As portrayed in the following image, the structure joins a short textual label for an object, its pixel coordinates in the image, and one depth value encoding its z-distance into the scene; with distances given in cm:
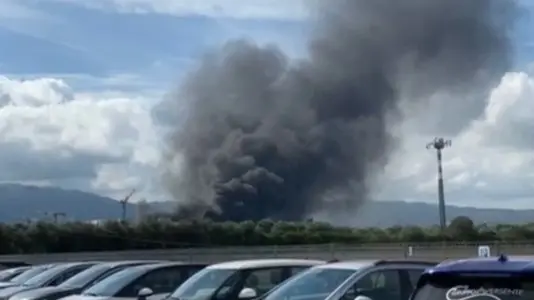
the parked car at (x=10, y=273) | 2789
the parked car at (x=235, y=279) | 1459
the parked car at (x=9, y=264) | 3659
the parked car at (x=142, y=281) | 1686
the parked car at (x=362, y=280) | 1204
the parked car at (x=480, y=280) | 727
